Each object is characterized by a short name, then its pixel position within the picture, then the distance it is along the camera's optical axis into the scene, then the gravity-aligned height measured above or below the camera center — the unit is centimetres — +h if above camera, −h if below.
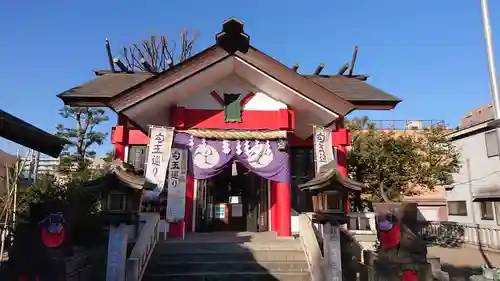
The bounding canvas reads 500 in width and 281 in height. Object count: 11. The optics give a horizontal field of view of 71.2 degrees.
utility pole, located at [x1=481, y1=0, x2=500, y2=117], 800 +341
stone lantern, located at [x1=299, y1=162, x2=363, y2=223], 784 +24
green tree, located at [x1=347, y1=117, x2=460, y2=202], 1803 +201
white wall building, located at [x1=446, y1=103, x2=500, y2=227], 2089 +170
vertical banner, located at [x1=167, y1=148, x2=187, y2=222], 1068 +50
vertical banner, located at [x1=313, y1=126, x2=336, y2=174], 1106 +178
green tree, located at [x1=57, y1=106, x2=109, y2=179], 3164 +628
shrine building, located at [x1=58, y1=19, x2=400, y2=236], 1105 +294
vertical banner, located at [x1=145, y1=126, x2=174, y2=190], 1052 +145
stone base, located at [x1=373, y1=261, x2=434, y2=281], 714 -136
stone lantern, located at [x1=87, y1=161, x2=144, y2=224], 739 +21
